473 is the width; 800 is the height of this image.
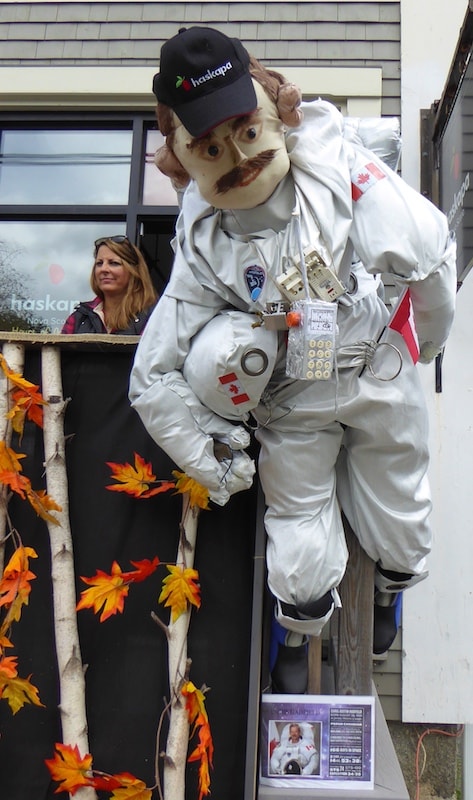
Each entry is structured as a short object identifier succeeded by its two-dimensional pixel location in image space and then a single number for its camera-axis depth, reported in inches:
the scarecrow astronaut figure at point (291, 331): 82.3
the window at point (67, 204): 172.1
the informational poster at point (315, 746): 91.9
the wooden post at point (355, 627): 99.5
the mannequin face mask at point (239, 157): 82.8
